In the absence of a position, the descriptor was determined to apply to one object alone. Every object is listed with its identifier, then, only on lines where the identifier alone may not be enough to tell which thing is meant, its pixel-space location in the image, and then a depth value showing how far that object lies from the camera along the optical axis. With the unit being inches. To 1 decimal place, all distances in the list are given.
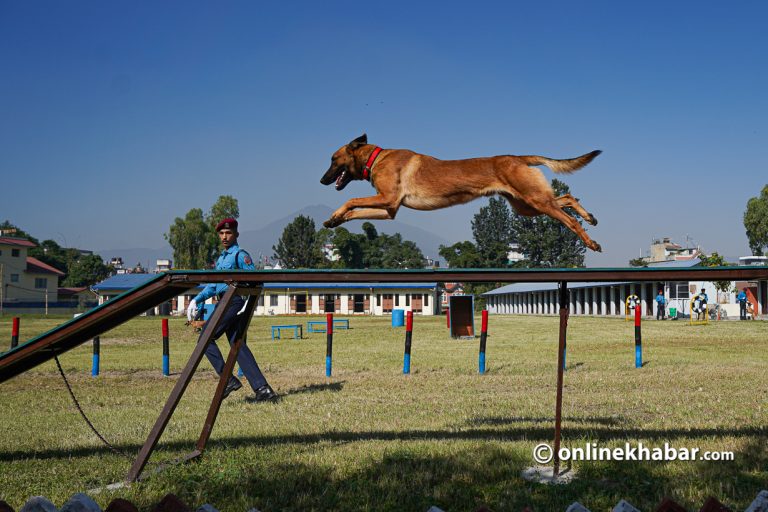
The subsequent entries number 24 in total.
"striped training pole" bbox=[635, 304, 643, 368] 485.1
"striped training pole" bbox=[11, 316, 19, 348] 546.3
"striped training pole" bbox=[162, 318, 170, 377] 492.1
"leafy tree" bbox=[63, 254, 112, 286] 4325.8
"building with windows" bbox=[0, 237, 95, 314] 2817.4
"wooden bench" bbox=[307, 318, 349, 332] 1283.2
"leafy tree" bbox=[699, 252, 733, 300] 1521.7
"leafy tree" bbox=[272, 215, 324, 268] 3548.2
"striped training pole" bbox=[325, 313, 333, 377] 463.5
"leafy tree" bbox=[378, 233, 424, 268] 3055.1
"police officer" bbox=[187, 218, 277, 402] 311.7
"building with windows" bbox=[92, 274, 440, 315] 2471.7
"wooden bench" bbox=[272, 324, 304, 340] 1021.6
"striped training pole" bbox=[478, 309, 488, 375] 468.4
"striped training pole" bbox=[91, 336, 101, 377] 490.6
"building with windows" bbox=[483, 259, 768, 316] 1811.0
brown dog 169.6
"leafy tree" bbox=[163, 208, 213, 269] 2687.0
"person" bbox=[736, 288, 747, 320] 1457.3
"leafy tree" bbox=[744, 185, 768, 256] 2600.9
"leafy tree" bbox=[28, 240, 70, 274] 4377.5
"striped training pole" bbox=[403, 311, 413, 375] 468.1
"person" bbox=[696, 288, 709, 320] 1323.8
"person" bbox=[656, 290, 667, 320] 1501.0
